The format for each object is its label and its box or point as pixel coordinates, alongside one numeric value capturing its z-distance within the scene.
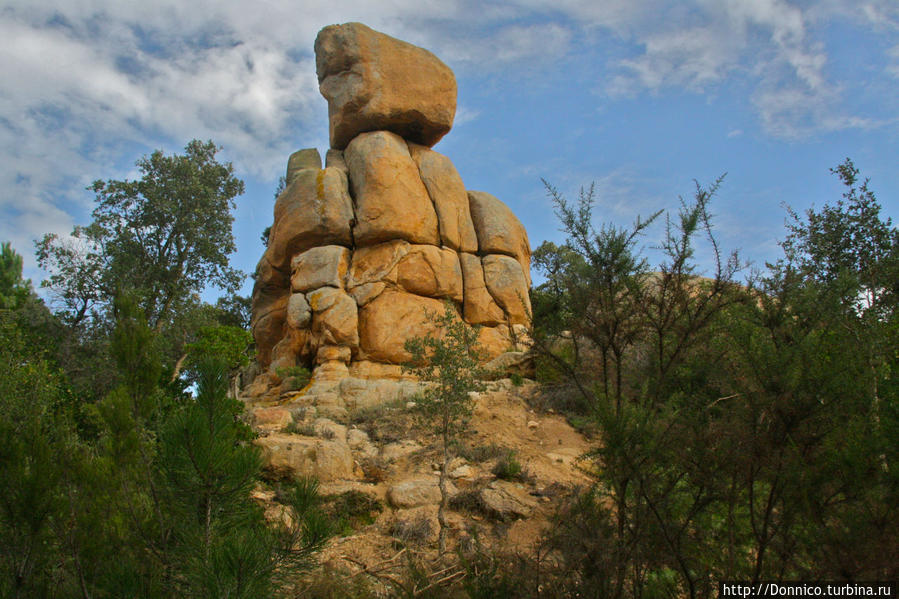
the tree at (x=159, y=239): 18.98
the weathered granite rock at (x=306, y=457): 8.09
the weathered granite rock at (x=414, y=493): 7.99
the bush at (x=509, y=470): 8.91
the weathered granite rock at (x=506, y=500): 7.62
